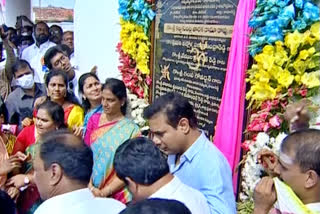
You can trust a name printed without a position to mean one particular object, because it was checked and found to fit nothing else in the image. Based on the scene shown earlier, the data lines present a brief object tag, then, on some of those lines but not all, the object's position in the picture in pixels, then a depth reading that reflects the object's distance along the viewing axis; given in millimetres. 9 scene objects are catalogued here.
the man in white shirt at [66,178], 2086
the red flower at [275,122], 3105
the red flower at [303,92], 3027
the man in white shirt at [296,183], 1955
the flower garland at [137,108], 4754
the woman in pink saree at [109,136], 3619
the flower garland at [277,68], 2990
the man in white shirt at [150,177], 2119
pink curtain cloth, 3414
